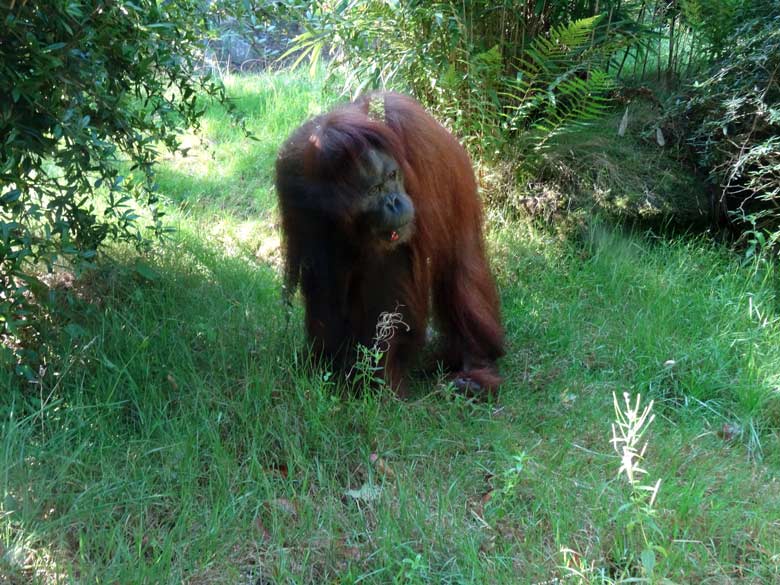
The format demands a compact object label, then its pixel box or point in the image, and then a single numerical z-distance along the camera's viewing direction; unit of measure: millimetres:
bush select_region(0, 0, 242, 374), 2293
